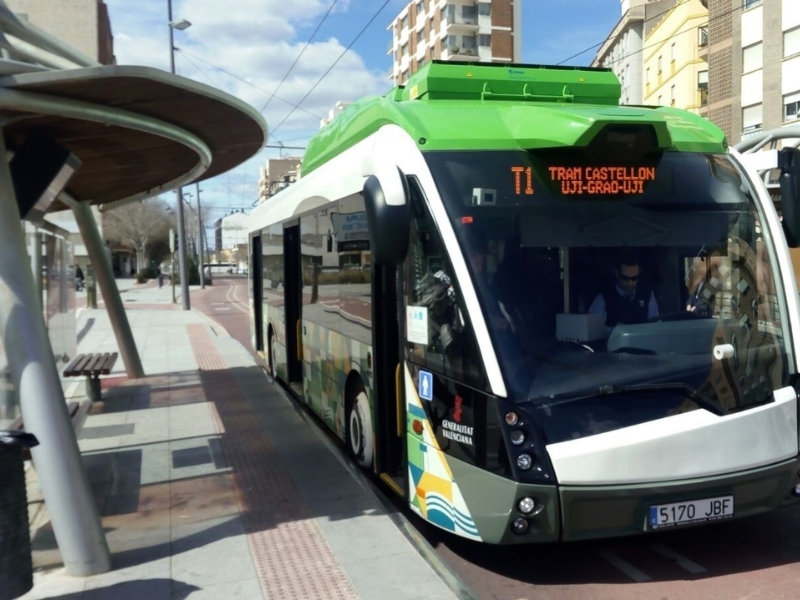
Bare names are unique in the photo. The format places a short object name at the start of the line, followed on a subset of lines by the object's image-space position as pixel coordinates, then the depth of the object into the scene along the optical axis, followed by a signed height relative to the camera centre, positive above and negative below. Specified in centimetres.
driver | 518 -33
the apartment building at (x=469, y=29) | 7725 +2065
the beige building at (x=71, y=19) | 4975 +1455
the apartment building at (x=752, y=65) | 3653 +816
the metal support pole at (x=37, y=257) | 895 +5
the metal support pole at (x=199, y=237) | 5618 +139
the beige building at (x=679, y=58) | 5044 +1188
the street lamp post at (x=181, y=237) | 3319 +83
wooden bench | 1107 -143
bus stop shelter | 527 +101
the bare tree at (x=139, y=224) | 8250 +354
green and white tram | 479 -46
